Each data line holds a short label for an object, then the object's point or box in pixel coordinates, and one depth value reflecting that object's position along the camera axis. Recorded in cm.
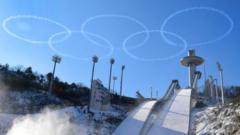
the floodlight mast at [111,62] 4638
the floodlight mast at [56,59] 4350
